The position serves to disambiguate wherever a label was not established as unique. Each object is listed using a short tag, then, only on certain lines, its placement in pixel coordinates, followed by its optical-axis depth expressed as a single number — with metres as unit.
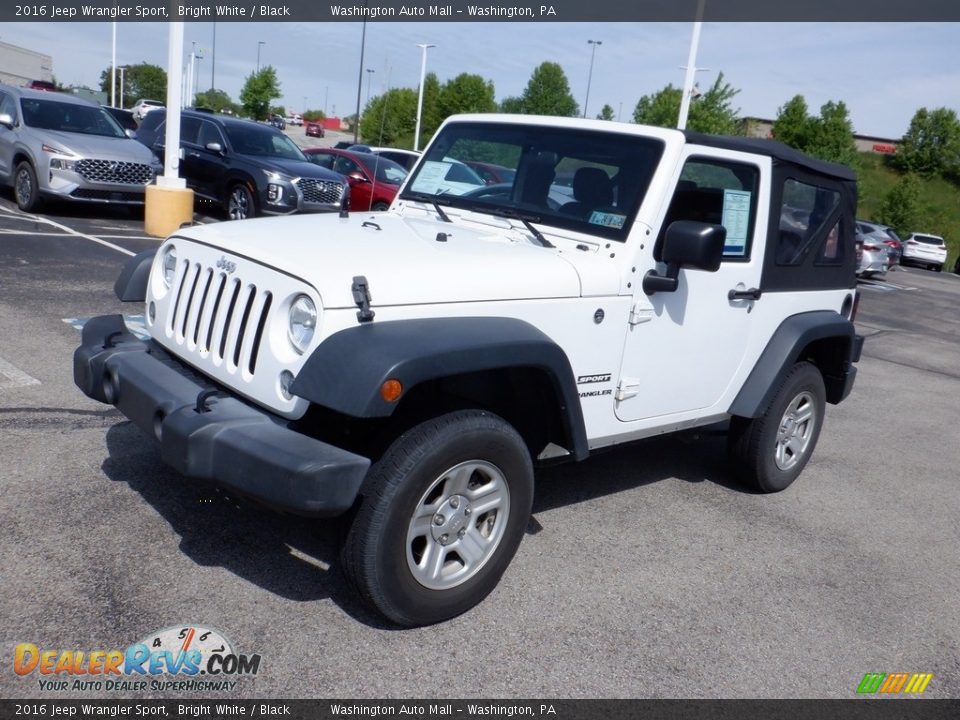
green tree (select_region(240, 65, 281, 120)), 66.31
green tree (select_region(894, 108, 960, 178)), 71.81
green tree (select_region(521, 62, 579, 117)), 74.06
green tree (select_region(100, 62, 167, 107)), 77.56
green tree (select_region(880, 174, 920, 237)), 44.31
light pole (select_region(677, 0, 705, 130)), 21.69
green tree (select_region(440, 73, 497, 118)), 41.31
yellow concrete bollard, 11.97
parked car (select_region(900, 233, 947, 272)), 34.41
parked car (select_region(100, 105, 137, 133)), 19.93
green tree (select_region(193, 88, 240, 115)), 72.19
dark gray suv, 12.88
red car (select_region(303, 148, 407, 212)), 14.90
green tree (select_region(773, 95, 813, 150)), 52.91
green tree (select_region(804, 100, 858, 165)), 50.38
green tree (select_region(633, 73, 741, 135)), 32.94
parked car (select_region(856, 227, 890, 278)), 21.65
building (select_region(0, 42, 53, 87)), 66.81
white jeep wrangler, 3.02
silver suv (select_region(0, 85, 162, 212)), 12.09
